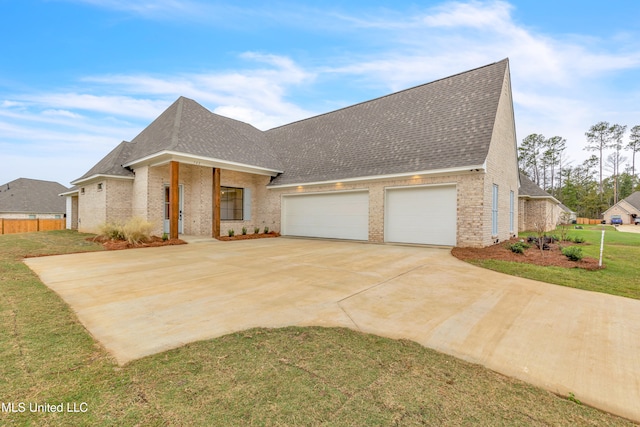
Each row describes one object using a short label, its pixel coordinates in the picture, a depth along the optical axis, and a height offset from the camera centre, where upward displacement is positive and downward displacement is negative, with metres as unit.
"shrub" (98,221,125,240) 10.68 -0.88
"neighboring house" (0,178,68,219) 26.23 +0.87
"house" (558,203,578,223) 27.72 -0.49
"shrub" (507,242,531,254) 8.17 -1.10
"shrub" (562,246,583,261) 7.06 -1.07
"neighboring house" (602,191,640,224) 39.22 +0.76
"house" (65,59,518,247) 10.01 +1.73
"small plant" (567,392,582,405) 1.95 -1.38
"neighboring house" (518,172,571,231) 19.27 +0.58
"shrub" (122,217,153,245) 10.20 -0.81
